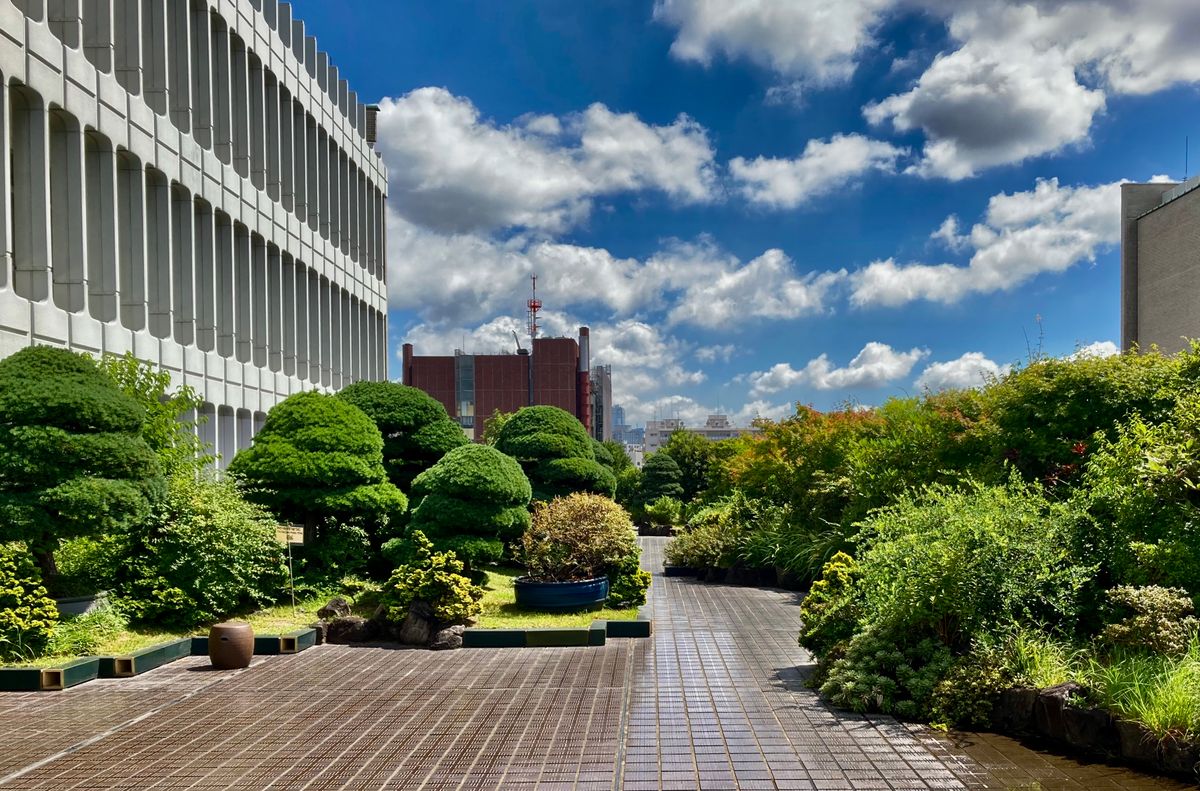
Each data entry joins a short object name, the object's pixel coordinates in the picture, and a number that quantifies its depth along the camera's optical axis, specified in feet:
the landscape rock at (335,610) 38.70
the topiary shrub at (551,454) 66.13
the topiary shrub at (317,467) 43.57
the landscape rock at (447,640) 35.96
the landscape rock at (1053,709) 21.15
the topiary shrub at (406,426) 55.62
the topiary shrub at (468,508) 42.67
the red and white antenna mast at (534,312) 288.10
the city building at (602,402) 327.67
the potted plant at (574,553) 40.52
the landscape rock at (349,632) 37.42
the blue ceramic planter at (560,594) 40.22
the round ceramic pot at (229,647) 32.14
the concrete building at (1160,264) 139.13
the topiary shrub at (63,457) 31.01
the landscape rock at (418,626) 36.47
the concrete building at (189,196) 45.55
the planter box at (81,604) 33.78
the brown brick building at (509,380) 284.20
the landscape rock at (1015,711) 22.20
